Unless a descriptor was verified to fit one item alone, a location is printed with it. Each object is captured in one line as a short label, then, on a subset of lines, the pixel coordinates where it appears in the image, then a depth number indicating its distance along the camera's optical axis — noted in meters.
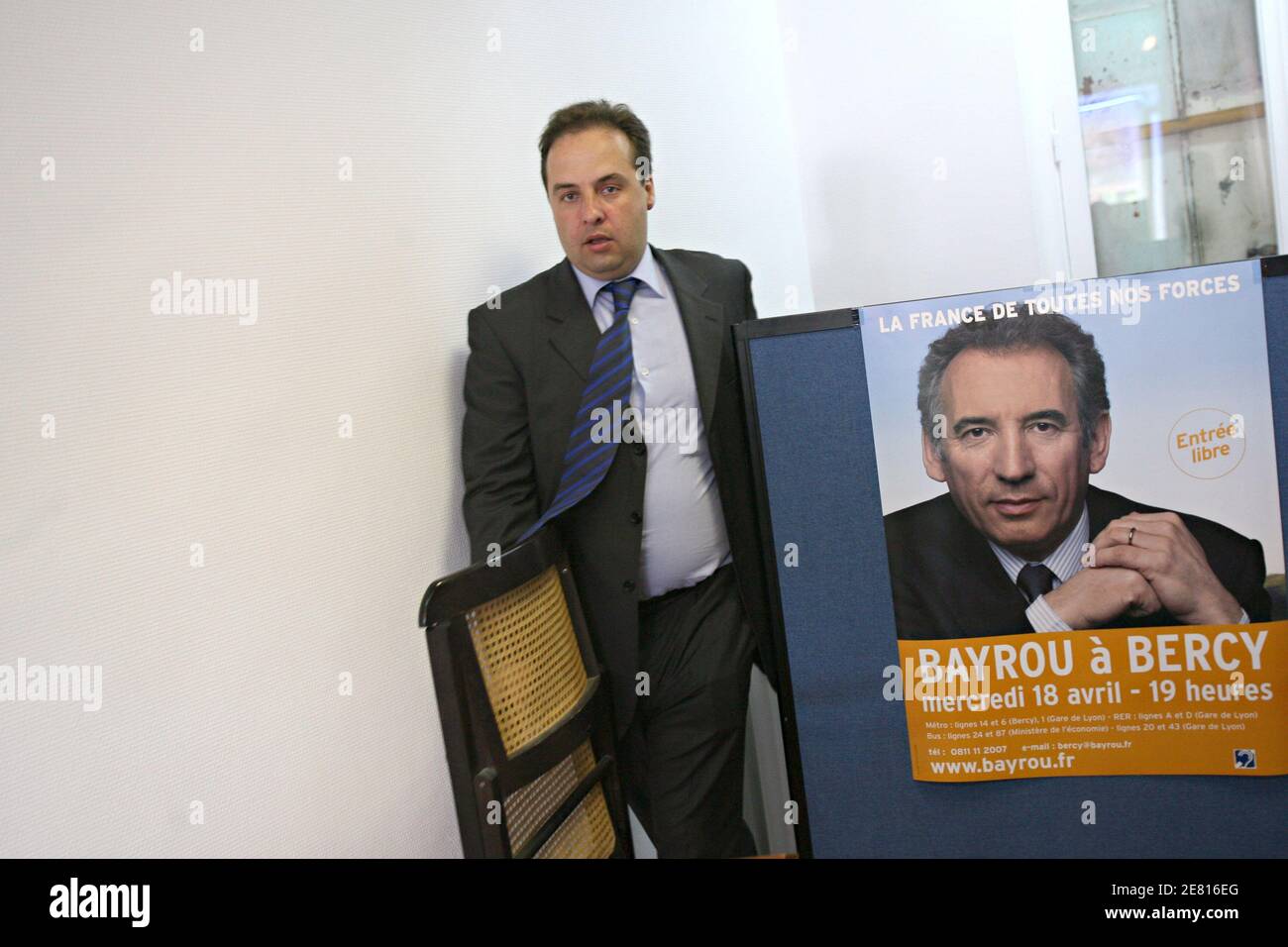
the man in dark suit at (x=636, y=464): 1.94
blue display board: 1.66
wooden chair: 1.38
